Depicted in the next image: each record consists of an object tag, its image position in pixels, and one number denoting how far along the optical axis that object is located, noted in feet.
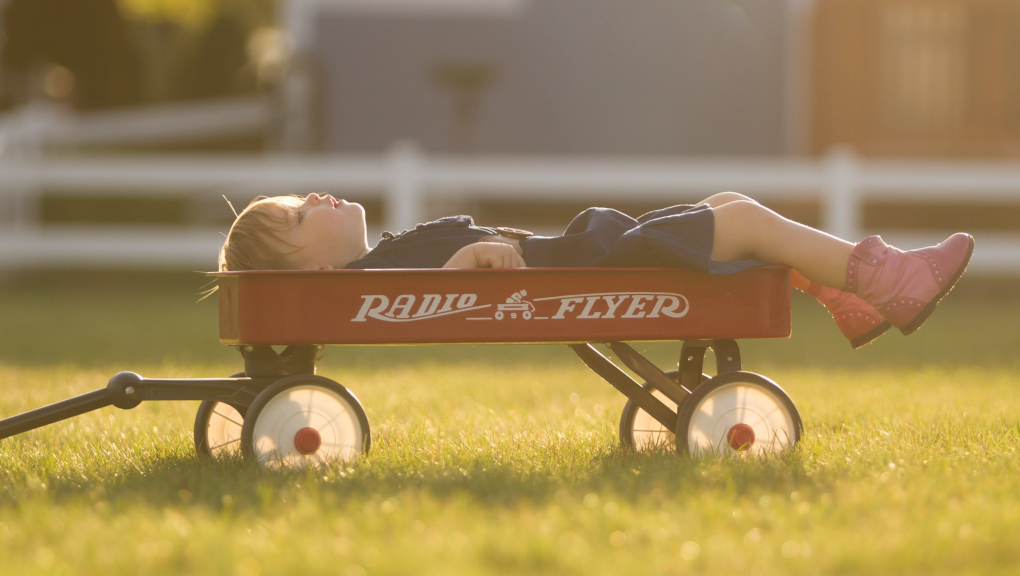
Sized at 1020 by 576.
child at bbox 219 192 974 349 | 21.18
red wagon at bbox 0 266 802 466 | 19.98
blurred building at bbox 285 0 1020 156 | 79.10
